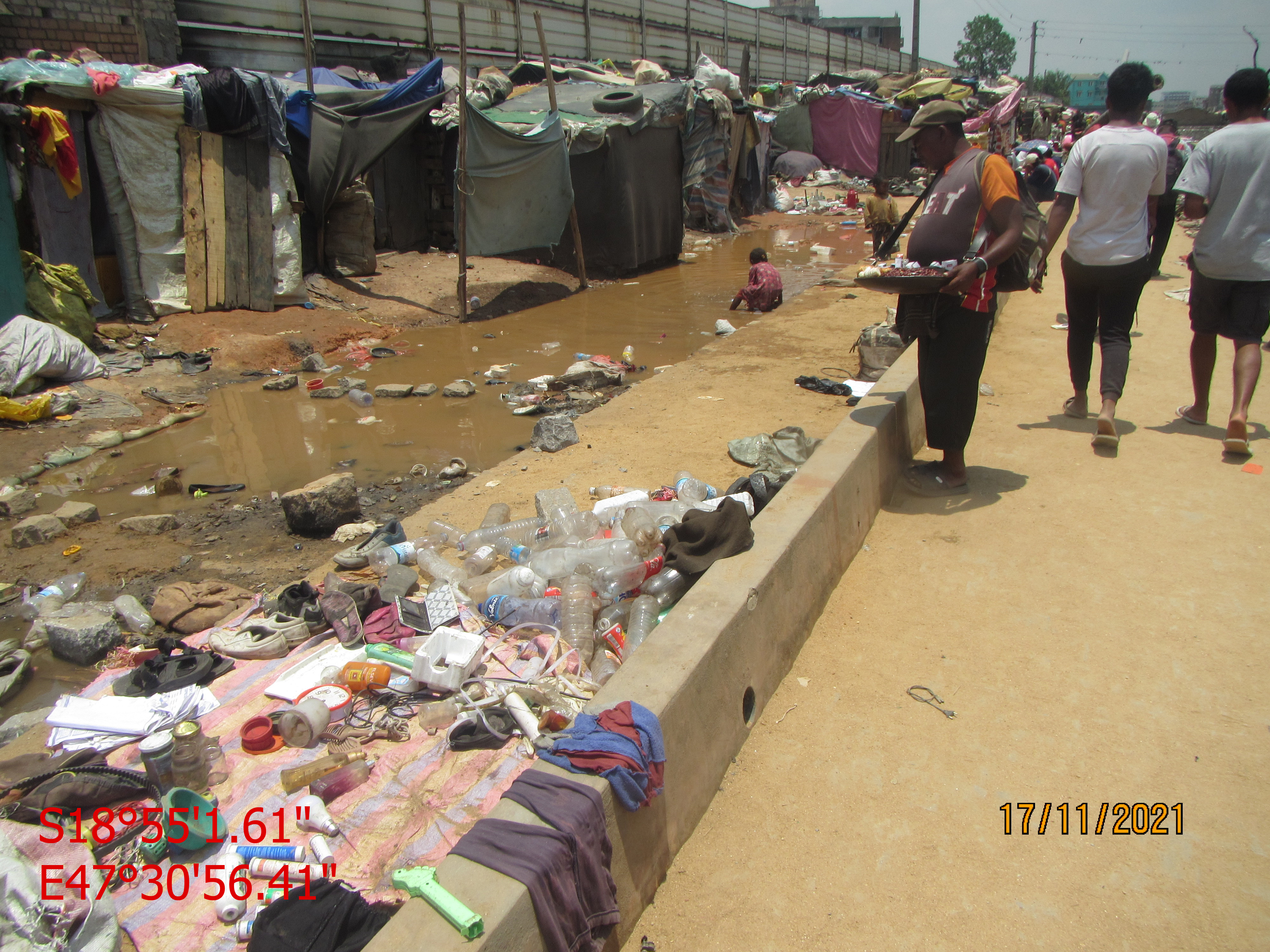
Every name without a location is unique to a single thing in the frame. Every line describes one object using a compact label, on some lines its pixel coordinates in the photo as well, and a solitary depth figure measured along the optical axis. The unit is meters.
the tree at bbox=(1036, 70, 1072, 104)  89.69
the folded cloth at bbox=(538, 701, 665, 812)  1.93
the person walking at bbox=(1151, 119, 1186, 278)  6.45
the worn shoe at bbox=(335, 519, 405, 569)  3.95
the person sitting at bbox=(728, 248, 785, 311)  10.47
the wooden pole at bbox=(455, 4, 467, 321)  10.02
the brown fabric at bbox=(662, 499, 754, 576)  3.04
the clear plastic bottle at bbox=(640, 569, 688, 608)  3.24
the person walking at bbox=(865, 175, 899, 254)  12.14
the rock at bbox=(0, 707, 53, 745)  2.96
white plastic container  2.86
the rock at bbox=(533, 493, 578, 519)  4.25
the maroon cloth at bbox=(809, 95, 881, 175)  26.91
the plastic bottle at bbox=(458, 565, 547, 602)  3.45
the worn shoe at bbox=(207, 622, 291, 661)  3.19
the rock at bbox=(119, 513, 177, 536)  4.87
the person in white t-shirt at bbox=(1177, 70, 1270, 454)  4.30
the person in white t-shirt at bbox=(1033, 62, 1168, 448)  4.34
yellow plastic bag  6.48
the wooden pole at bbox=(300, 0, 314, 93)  10.74
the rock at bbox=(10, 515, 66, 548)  4.68
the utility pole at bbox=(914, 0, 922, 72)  38.59
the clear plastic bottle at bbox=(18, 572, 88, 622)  3.98
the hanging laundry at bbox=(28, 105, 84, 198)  7.75
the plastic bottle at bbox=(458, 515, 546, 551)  4.07
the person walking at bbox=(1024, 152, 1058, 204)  12.66
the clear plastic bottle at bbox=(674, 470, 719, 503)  4.28
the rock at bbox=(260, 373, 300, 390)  7.80
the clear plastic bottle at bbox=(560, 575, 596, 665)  3.18
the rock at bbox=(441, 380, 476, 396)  7.44
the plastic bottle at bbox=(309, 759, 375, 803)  2.39
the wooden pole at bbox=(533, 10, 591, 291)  11.12
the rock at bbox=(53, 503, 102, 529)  4.98
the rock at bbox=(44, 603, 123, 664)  3.52
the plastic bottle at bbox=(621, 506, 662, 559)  3.63
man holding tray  3.62
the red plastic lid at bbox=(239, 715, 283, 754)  2.58
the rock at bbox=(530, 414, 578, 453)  5.46
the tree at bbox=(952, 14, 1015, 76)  88.88
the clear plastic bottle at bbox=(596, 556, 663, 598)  3.35
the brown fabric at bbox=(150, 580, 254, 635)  3.66
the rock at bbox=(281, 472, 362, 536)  4.65
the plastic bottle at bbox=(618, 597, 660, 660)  3.12
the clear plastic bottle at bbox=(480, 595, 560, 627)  3.27
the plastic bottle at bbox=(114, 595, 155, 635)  3.71
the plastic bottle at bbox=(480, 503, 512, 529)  4.28
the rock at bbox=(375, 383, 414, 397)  7.45
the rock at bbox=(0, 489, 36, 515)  5.12
